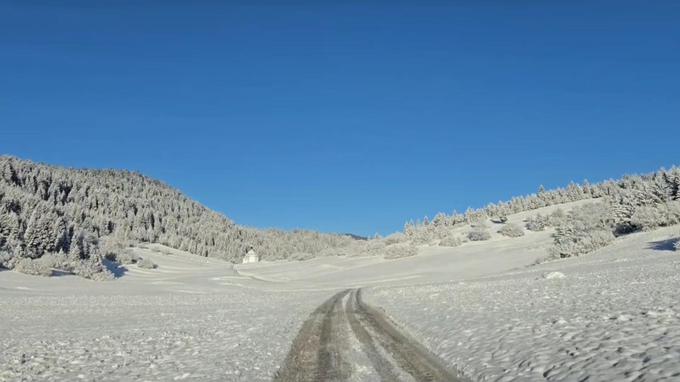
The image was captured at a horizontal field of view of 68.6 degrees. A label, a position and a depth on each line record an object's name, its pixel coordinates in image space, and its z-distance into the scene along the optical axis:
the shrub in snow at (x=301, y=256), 110.25
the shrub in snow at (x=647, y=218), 43.84
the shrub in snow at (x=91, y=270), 46.78
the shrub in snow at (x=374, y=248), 85.81
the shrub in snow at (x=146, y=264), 76.13
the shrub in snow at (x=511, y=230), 70.69
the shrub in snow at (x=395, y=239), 91.81
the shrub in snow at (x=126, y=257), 70.55
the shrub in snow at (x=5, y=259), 40.78
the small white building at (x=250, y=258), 144.75
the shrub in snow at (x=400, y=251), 76.25
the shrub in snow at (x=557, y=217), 69.32
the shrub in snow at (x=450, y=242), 75.25
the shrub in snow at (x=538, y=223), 70.29
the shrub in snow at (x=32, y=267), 41.28
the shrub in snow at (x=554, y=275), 27.53
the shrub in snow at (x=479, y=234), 74.38
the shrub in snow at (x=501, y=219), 82.64
